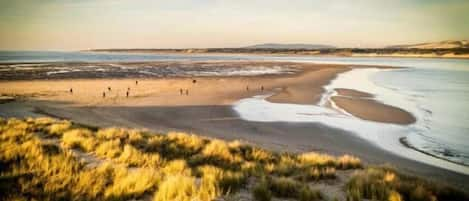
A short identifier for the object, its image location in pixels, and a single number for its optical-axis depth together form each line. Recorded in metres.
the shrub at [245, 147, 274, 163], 8.14
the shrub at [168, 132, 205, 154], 8.88
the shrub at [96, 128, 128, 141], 9.74
